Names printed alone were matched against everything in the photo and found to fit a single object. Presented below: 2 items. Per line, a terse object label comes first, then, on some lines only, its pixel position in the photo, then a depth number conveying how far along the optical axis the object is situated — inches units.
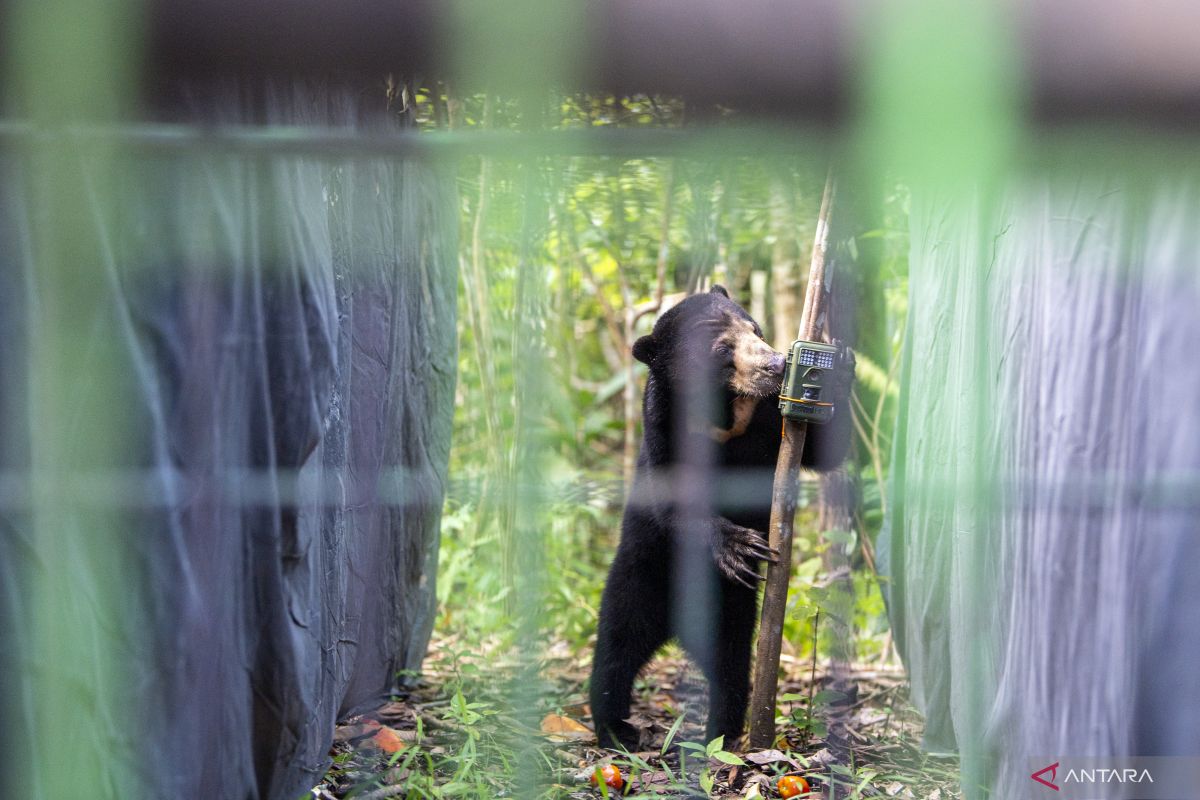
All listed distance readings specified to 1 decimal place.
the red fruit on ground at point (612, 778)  105.2
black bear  126.9
